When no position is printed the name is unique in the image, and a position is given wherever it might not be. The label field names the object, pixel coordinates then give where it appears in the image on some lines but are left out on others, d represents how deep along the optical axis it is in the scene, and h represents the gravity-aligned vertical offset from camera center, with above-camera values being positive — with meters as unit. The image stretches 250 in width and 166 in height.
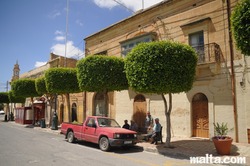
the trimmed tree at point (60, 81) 21.11 +1.99
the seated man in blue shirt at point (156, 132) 12.58 -1.74
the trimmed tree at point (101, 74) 15.33 +1.91
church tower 58.14 +8.09
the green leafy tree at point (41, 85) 25.06 +1.88
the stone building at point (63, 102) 26.08 -0.04
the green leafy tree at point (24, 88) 28.30 +1.76
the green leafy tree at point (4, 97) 41.47 +0.93
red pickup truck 10.75 -1.65
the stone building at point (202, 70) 12.81 +1.81
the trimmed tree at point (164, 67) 10.92 +1.66
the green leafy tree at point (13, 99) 38.86 +0.52
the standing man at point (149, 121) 16.88 -1.50
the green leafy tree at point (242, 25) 7.66 +2.62
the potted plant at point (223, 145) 9.84 -1.95
